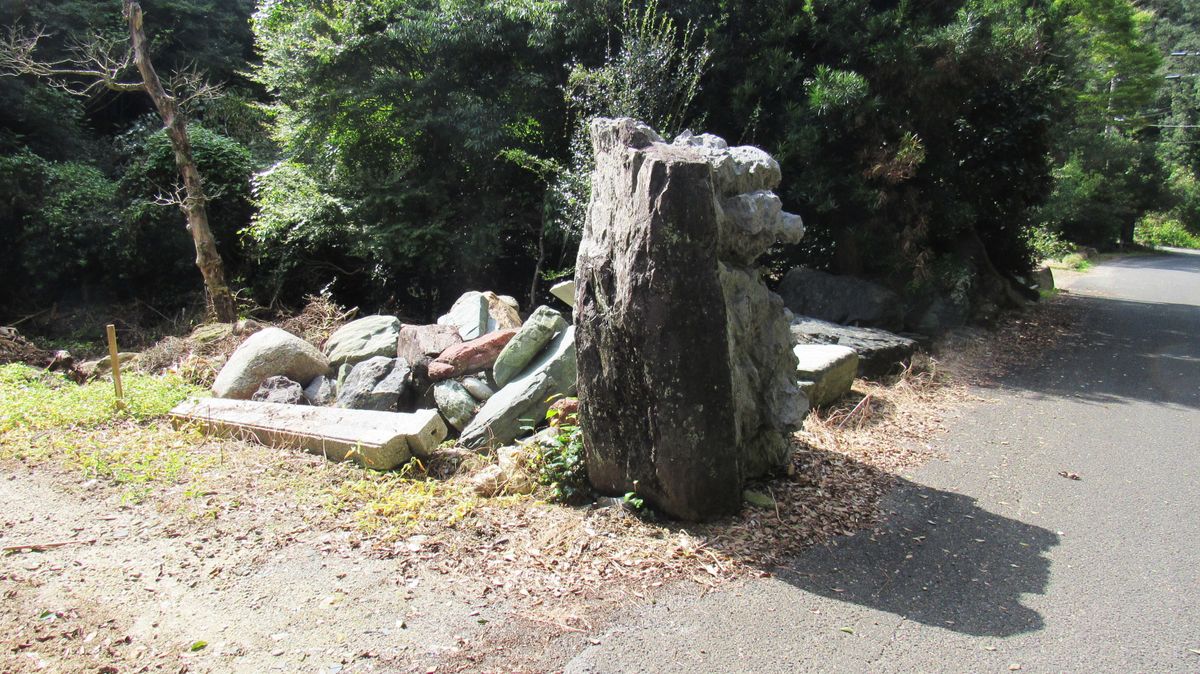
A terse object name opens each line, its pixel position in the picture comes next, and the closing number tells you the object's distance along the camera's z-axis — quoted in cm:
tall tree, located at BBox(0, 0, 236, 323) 912
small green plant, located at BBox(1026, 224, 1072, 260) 1967
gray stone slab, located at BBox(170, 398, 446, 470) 553
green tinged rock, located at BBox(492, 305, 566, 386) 650
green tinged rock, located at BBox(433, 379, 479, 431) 641
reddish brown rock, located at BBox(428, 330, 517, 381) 687
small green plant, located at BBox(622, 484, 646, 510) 454
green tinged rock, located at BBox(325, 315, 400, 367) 767
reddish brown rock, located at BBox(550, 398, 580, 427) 553
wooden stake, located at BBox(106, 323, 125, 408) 670
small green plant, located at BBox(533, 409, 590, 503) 489
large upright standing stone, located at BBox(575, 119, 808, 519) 423
